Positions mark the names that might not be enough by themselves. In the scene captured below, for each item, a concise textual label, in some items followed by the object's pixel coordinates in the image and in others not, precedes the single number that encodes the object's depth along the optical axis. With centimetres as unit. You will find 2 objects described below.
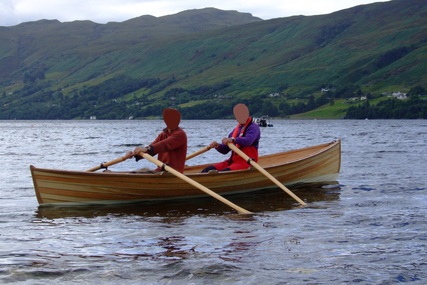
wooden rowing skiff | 1741
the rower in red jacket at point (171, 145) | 1781
